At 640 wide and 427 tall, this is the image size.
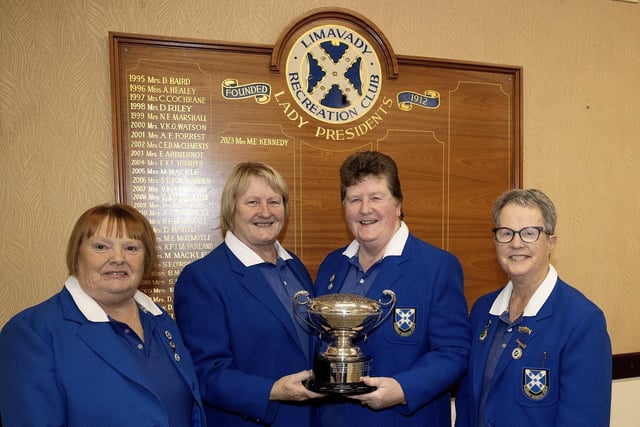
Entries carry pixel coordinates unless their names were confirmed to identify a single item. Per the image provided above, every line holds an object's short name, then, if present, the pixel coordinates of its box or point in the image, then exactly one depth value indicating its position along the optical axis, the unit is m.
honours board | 2.80
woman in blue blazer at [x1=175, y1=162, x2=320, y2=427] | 1.97
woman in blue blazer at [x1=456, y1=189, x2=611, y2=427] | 1.72
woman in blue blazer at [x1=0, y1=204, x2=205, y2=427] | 1.58
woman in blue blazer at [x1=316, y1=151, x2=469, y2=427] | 1.99
